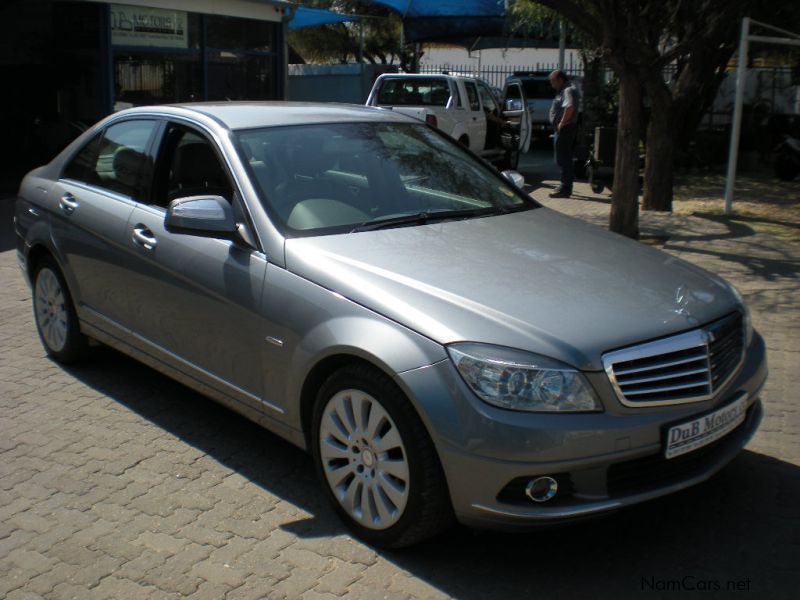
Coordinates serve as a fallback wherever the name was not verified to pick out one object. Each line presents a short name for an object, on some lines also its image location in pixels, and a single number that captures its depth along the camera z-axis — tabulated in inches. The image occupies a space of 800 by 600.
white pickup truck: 642.8
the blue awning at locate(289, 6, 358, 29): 847.1
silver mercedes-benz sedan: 130.8
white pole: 427.5
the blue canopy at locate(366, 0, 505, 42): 831.7
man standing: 544.1
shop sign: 595.2
